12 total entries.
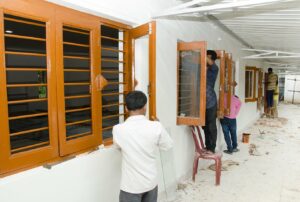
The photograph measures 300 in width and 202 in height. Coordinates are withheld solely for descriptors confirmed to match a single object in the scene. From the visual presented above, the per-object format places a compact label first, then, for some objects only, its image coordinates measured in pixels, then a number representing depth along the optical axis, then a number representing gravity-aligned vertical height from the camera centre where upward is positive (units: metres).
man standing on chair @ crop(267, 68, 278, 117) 9.59 -0.20
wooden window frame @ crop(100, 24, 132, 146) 2.57 +0.18
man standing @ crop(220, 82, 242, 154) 4.91 -0.78
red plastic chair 3.54 -0.98
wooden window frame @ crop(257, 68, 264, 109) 9.25 -0.12
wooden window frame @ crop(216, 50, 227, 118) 3.90 +0.00
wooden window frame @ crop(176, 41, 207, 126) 3.10 +0.13
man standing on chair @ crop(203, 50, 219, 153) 3.60 -0.28
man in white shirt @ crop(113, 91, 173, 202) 1.74 -0.41
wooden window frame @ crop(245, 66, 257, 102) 8.13 -0.06
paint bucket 5.98 -1.22
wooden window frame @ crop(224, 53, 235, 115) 4.29 -0.02
